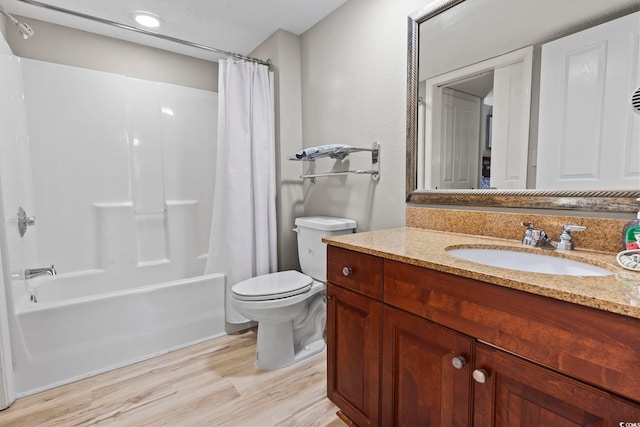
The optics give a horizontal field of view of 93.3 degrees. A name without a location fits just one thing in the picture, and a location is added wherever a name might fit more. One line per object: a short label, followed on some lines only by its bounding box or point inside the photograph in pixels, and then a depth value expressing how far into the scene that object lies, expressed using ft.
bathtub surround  5.26
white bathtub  5.05
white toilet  5.40
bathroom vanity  1.96
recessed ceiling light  6.45
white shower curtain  6.77
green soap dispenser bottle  2.77
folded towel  5.77
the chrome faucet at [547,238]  3.27
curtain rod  5.07
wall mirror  3.11
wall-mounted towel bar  5.64
